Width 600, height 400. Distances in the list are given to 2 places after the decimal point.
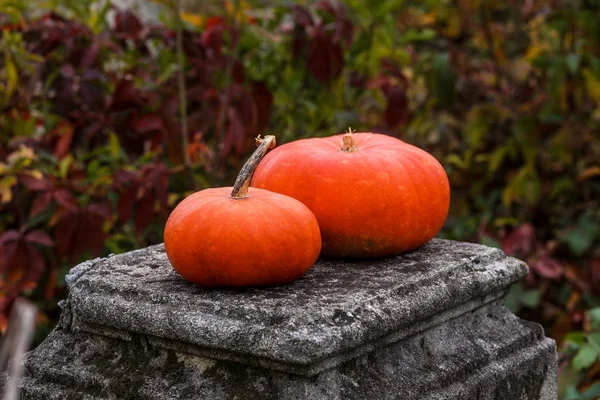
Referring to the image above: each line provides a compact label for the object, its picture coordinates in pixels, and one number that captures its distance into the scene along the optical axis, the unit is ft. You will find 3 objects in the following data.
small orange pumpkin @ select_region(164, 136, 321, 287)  9.62
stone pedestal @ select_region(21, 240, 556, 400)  9.02
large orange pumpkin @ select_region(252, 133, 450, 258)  10.78
